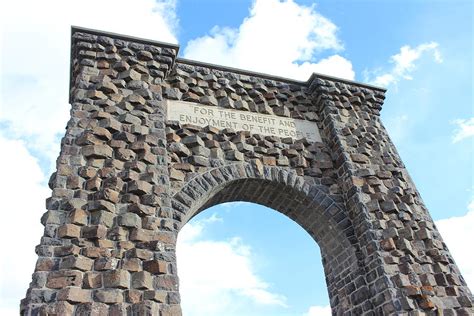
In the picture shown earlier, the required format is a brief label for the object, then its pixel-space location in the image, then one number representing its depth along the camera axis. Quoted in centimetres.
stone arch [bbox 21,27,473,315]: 472
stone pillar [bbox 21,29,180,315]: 446
